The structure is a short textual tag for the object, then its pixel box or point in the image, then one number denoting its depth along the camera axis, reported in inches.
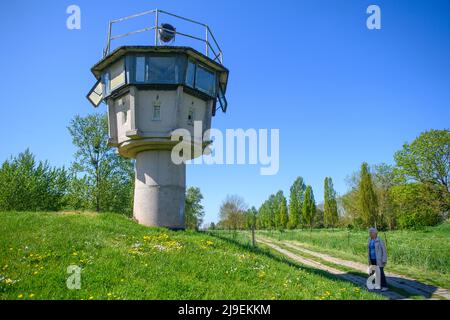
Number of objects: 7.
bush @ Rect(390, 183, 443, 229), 1128.8
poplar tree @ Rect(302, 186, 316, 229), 2632.9
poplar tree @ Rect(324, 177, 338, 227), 2539.4
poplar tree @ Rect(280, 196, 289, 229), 2982.3
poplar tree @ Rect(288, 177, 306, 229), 2817.4
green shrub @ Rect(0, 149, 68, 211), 1213.7
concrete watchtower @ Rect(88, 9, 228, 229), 602.9
